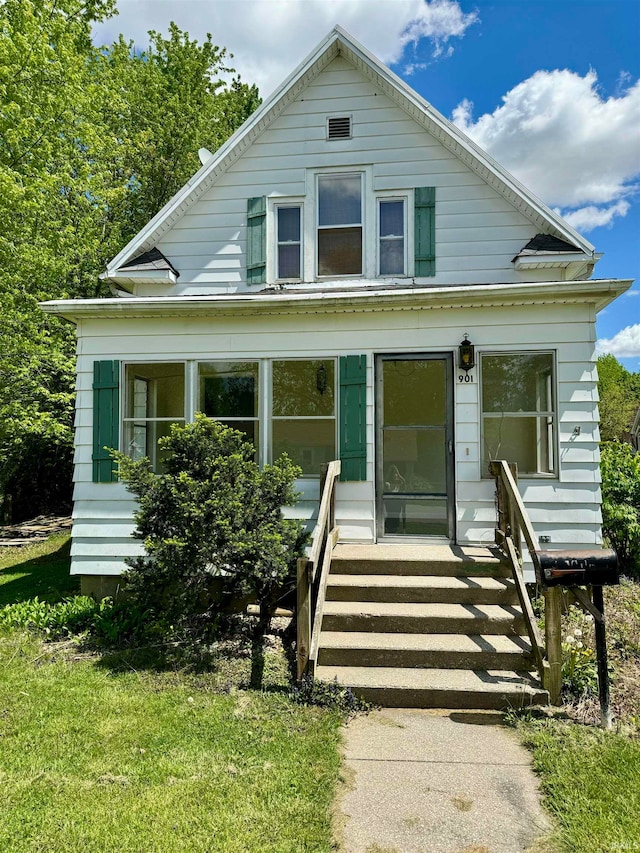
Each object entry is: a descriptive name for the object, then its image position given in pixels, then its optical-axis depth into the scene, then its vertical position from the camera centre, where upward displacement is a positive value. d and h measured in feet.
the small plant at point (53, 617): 18.75 -6.57
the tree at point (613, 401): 111.96 +9.82
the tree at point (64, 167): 33.76 +21.57
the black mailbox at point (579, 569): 12.44 -3.04
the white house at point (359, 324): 19.94 +4.80
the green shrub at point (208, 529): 15.62 -2.75
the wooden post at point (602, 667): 12.22 -5.45
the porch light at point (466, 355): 19.99 +3.42
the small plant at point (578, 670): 13.50 -6.12
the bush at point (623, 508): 23.50 -3.00
